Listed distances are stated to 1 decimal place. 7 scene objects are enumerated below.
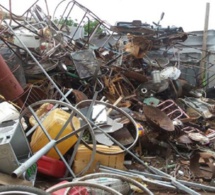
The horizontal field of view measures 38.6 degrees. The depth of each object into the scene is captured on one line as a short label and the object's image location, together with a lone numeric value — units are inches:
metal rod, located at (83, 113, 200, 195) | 138.2
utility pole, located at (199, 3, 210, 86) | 406.3
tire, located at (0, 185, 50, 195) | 76.4
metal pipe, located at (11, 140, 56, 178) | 95.0
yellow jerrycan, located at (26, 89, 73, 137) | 153.8
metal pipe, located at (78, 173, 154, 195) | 102.7
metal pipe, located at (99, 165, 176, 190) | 143.6
